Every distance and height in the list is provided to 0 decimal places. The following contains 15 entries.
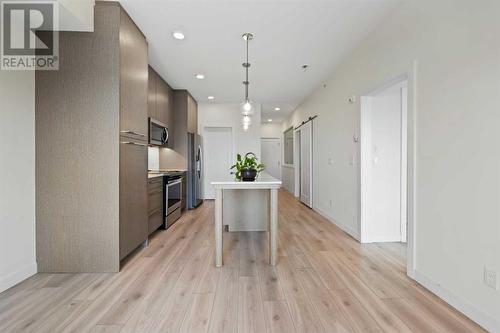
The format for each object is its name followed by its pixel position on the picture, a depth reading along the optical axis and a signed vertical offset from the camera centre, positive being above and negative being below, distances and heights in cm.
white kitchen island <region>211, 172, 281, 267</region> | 228 -52
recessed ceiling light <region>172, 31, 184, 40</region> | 271 +151
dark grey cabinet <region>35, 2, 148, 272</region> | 214 +11
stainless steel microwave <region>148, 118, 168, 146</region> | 372 +52
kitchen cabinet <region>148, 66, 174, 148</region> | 376 +113
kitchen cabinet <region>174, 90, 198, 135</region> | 496 +113
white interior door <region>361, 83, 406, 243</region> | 299 +5
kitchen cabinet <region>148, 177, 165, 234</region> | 311 -56
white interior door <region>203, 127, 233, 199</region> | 617 +31
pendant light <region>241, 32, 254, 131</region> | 278 +73
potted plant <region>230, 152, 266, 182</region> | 248 -6
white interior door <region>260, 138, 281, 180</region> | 916 +43
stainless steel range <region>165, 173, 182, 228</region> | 366 -59
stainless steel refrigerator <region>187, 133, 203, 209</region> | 502 -16
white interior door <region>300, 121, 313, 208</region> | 522 +2
